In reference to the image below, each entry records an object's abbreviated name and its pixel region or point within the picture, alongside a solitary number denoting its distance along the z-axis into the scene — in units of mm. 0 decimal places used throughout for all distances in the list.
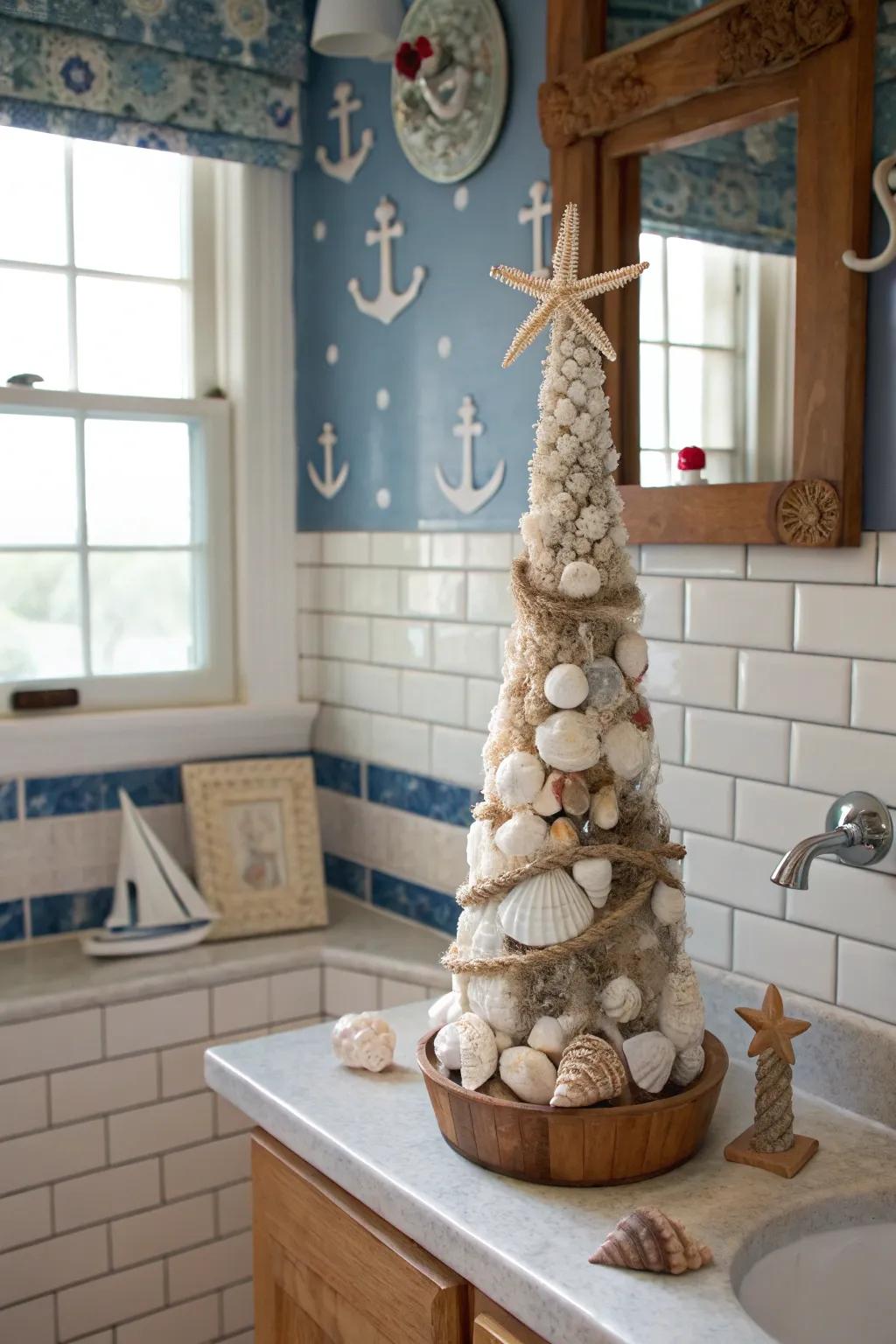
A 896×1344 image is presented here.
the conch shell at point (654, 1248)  1153
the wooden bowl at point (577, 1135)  1262
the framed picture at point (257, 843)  2475
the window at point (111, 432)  2402
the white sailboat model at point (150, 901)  2367
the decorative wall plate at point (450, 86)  2072
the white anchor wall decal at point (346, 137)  2426
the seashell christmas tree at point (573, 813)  1301
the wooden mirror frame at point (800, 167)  1473
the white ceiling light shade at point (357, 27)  2164
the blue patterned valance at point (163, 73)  2248
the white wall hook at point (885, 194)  1428
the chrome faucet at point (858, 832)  1445
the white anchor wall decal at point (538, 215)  2006
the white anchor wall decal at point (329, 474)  2566
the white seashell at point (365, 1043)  1572
